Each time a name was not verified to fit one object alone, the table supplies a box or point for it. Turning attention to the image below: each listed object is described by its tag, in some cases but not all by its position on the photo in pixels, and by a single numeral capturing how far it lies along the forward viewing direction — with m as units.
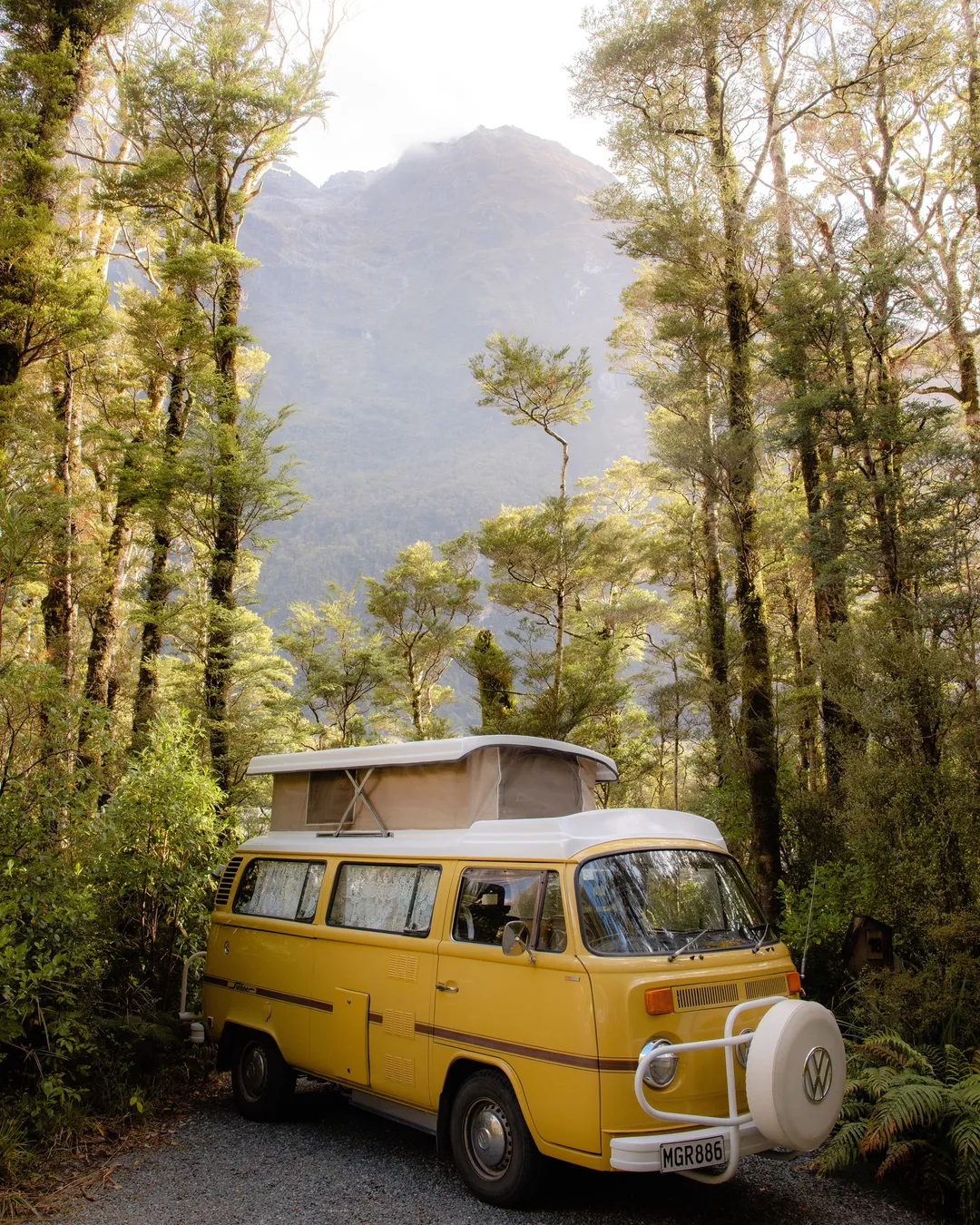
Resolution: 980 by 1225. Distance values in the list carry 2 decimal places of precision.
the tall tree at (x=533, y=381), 21.98
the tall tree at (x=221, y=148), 13.68
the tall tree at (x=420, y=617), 27.22
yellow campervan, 3.96
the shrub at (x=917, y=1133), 4.53
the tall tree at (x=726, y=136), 11.44
